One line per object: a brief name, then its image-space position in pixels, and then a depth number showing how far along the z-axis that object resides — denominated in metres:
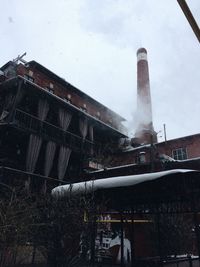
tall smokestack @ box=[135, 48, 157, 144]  31.89
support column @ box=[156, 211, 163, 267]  9.80
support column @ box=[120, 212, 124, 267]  8.68
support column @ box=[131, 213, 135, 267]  9.33
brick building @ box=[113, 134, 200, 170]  29.44
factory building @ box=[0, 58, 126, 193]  18.28
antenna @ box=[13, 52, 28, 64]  22.98
